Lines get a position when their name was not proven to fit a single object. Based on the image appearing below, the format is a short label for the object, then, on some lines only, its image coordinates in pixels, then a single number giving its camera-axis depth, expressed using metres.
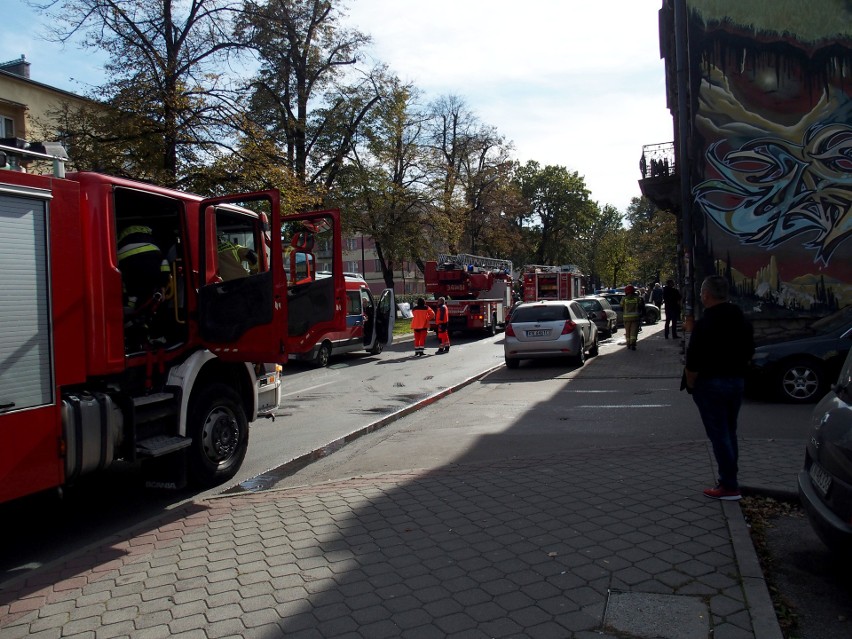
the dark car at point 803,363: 9.52
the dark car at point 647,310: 32.91
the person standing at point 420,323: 19.39
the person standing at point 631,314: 18.30
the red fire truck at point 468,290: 25.00
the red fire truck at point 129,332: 4.36
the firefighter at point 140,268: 5.63
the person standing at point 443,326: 20.39
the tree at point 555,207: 63.19
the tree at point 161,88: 15.50
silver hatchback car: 14.86
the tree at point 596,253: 69.81
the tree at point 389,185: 29.33
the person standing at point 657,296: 38.06
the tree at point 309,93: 24.05
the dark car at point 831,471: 3.51
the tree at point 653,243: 43.70
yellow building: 25.64
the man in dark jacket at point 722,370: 5.14
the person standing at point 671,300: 21.39
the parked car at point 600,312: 23.23
